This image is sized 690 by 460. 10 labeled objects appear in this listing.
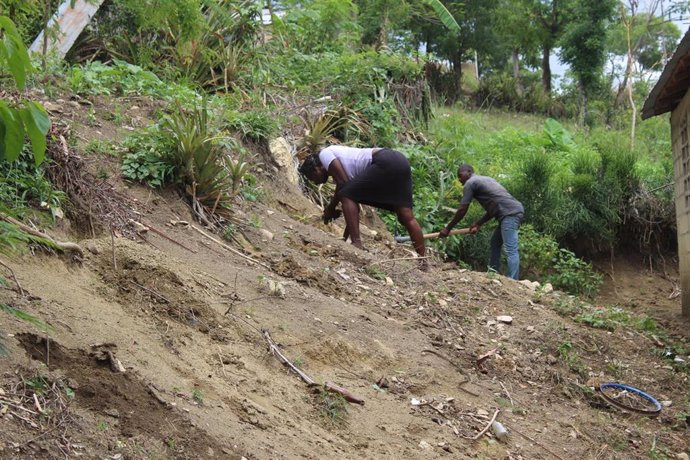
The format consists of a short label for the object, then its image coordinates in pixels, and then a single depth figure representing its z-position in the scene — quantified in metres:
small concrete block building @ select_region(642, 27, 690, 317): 9.35
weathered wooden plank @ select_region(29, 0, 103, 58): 11.48
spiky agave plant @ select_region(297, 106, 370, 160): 11.70
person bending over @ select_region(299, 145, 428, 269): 8.58
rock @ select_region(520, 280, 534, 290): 9.72
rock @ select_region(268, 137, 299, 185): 10.64
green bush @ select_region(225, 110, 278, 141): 10.31
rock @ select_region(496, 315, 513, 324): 7.95
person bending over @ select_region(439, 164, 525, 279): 11.32
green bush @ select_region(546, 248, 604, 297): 12.69
